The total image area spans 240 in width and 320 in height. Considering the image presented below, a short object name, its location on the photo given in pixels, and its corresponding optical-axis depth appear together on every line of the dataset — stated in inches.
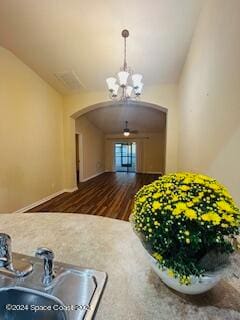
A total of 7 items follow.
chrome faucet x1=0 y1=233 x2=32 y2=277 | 28.0
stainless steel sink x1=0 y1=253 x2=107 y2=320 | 23.1
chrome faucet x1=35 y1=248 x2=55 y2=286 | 25.9
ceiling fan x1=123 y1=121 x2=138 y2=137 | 290.0
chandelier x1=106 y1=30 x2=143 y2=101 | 107.1
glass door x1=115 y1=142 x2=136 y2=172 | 390.6
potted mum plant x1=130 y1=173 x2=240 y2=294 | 19.4
